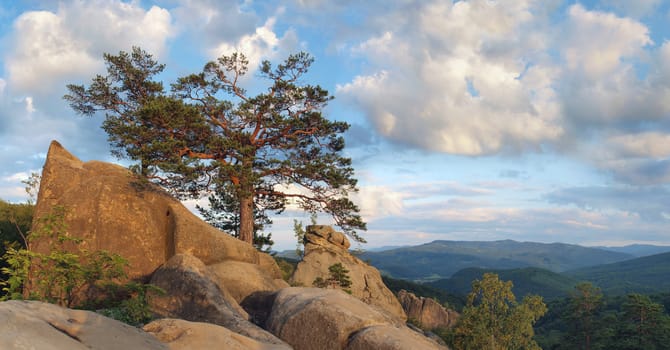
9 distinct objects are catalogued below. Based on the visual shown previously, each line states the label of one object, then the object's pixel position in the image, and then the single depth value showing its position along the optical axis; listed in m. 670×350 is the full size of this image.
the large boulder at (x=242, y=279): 19.19
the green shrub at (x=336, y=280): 31.93
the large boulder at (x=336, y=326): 12.25
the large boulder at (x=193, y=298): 14.18
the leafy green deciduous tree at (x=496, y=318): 26.03
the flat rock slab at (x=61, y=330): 4.94
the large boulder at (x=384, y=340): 11.77
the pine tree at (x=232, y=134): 27.25
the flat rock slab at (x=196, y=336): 8.18
